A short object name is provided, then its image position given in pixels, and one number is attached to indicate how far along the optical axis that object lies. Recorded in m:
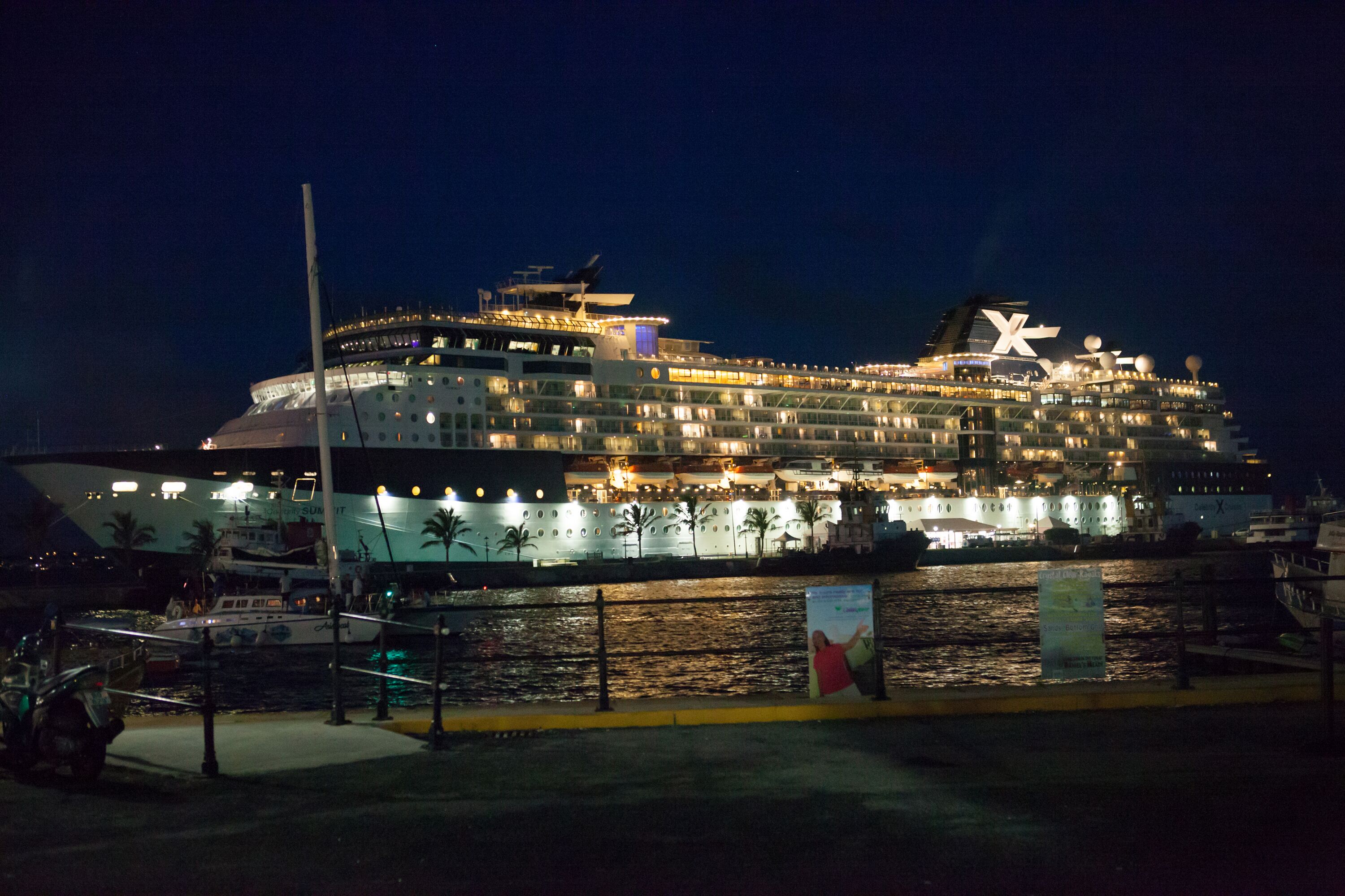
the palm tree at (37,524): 87.44
